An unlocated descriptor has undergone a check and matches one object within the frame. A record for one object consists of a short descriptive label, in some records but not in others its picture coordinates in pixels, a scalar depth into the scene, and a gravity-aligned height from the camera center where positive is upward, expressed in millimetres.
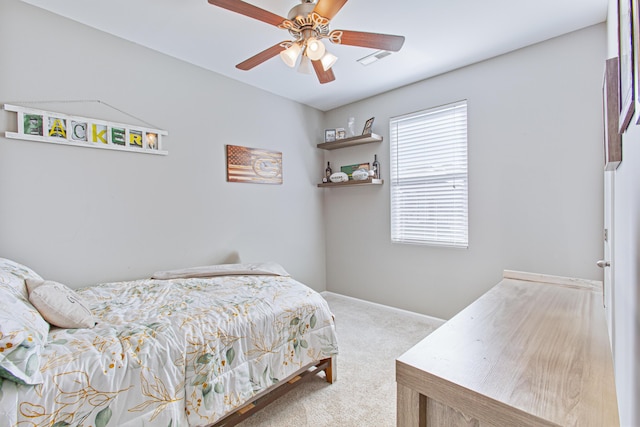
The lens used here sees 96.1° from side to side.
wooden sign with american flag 3148 +505
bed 1085 -659
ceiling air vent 2599 +1387
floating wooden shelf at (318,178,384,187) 3438 +295
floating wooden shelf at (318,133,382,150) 3416 +819
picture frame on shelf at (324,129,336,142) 3927 +990
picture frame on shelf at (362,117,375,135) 3520 +989
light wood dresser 725 -517
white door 1092 -272
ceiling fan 1604 +1103
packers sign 2000 +629
